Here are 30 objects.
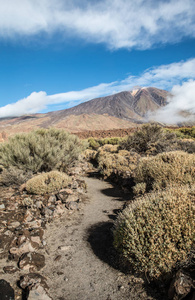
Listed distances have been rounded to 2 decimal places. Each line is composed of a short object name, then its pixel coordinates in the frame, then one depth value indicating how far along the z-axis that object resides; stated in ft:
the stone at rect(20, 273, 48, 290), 8.45
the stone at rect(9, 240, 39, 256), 10.88
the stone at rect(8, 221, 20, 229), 13.61
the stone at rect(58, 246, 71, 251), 11.79
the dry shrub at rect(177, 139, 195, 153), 36.38
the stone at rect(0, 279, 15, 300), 7.79
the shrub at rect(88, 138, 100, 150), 73.31
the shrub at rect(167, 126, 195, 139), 61.73
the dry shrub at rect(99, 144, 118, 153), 47.61
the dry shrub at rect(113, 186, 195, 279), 8.32
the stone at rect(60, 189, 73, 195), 19.79
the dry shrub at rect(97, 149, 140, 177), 29.01
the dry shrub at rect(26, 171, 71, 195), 19.69
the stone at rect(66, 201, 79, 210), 17.75
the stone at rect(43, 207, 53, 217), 16.22
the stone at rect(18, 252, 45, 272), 9.82
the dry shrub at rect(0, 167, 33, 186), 23.26
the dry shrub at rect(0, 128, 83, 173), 26.02
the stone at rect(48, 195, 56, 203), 18.16
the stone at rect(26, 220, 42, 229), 14.05
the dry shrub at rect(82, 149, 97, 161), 48.81
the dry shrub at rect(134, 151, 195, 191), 17.94
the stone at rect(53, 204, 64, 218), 16.35
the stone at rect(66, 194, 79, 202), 18.78
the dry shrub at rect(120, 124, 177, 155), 44.52
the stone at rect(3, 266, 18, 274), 9.54
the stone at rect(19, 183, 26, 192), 21.11
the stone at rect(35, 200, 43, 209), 17.09
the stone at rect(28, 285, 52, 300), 7.79
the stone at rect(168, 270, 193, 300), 7.06
